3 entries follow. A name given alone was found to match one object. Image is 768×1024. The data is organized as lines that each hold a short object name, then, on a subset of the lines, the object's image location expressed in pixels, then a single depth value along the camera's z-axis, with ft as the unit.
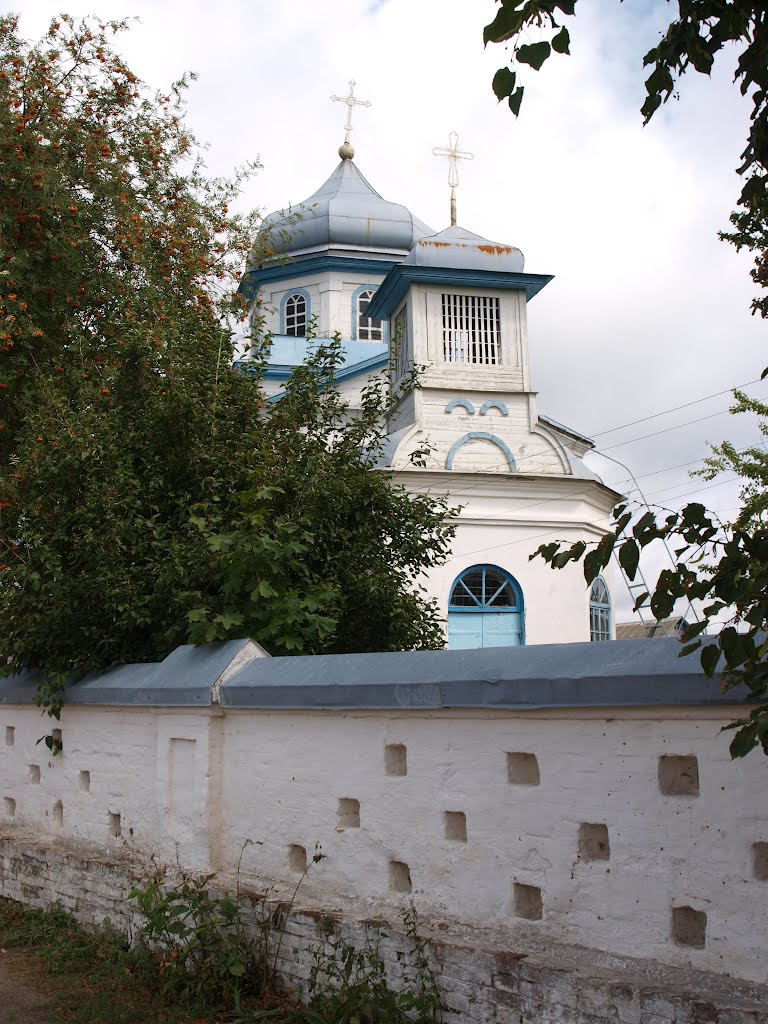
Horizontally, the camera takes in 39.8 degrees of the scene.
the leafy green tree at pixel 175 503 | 21.56
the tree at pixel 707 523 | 9.56
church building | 53.93
